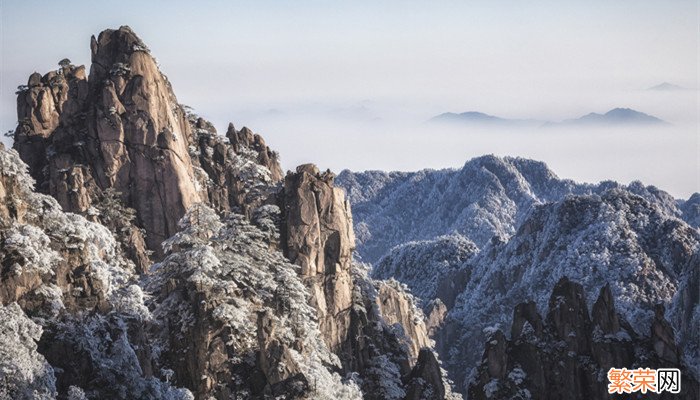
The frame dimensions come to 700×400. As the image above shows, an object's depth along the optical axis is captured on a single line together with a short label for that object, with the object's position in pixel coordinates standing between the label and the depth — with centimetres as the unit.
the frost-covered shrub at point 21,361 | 4906
